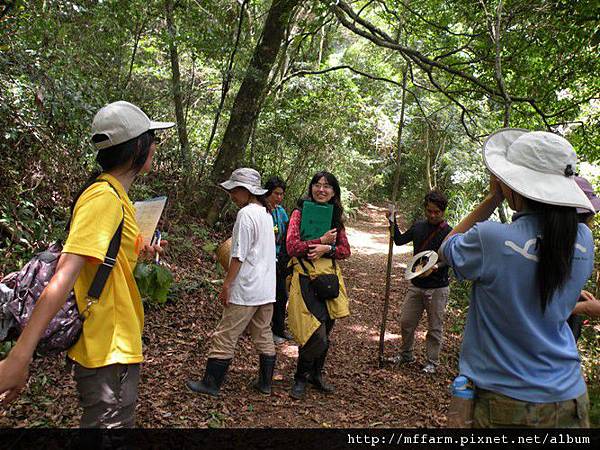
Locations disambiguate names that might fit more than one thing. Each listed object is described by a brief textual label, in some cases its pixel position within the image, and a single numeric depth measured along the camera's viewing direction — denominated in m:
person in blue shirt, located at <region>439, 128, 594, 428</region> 1.85
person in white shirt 4.03
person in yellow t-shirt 1.88
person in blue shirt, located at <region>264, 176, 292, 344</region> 5.97
